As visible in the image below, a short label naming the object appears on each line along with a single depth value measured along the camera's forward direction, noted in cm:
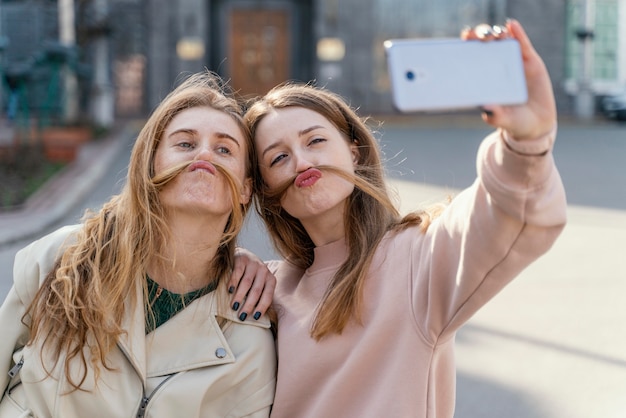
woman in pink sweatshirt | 198
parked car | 2425
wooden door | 2548
